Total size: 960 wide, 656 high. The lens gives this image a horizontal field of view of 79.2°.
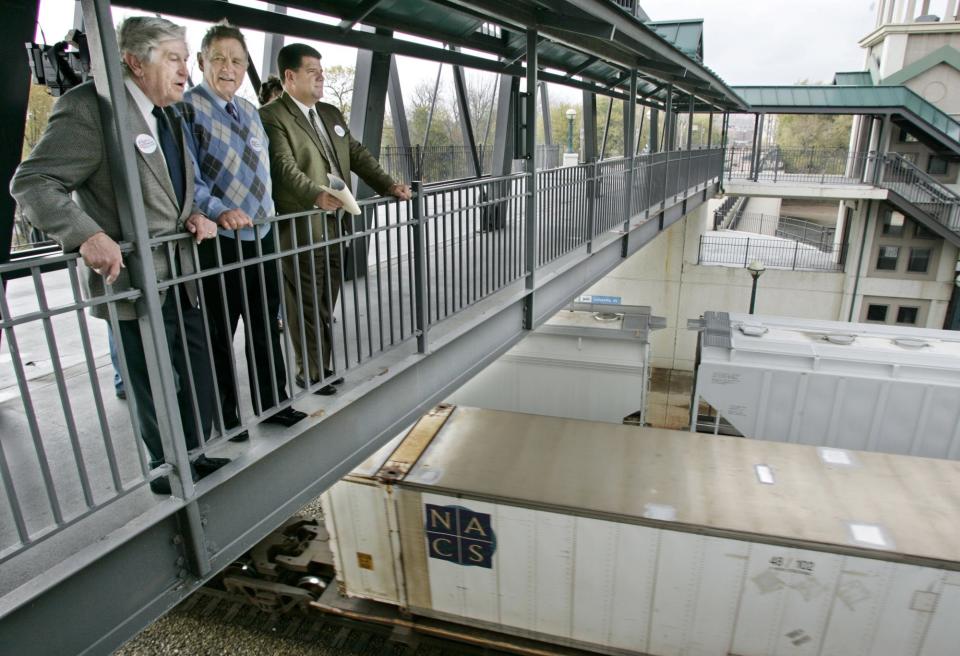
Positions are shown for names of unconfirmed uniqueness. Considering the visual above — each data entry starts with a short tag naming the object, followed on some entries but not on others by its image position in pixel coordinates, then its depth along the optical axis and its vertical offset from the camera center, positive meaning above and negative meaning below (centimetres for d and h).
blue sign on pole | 1199 -281
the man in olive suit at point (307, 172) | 315 -3
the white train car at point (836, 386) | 865 -343
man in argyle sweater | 271 -13
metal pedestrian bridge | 208 -126
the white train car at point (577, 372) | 1004 -361
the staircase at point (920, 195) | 1958 -142
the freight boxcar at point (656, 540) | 589 -395
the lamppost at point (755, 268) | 1556 -290
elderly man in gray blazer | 197 -7
